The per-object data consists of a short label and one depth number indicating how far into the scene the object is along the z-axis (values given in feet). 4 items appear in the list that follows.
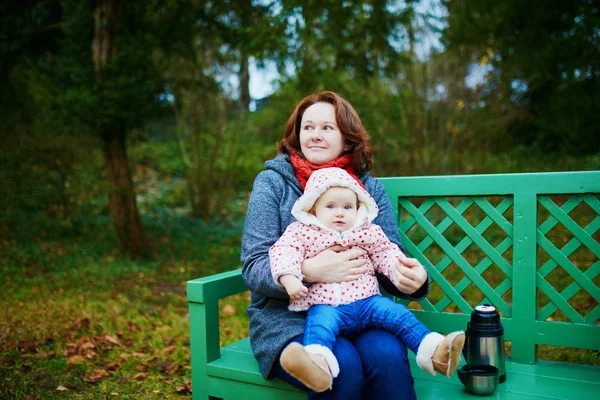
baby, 6.53
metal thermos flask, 7.34
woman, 6.73
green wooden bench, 7.50
